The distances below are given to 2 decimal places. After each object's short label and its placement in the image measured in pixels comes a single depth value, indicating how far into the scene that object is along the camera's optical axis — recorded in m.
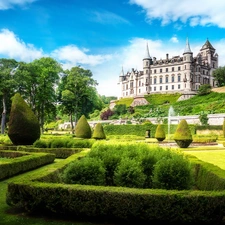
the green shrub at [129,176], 7.50
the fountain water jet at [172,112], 59.23
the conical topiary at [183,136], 22.09
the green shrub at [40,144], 18.39
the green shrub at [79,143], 18.02
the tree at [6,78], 34.12
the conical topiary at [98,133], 26.84
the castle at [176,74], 80.56
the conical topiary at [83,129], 26.72
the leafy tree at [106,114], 69.75
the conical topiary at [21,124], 18.16
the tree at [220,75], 72.19
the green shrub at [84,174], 7.18
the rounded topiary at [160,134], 28.86
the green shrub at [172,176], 7.36
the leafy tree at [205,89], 69.25
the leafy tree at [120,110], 70.00
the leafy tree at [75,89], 43.06
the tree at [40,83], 36.03
